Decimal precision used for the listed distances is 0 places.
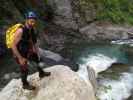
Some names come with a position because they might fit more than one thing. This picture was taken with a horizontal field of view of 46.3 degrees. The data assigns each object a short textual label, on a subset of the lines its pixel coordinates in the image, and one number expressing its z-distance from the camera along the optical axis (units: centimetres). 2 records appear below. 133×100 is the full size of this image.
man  383
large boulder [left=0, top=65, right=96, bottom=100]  402
